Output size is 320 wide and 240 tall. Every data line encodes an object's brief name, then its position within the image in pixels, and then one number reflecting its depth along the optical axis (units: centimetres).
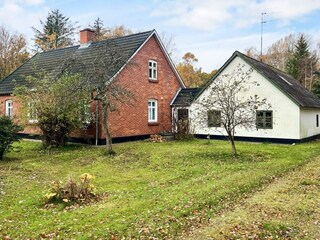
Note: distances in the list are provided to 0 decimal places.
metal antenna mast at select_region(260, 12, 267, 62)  2450
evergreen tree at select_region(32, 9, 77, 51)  4653
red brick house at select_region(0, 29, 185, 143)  1927
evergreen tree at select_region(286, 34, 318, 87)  4344
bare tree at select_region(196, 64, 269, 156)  1338
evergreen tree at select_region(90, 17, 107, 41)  4407
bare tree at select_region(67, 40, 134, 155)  1421
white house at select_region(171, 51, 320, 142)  1858
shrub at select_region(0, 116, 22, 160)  1300
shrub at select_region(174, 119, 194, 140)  2081
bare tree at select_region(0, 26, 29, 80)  3813
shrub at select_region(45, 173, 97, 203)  743
